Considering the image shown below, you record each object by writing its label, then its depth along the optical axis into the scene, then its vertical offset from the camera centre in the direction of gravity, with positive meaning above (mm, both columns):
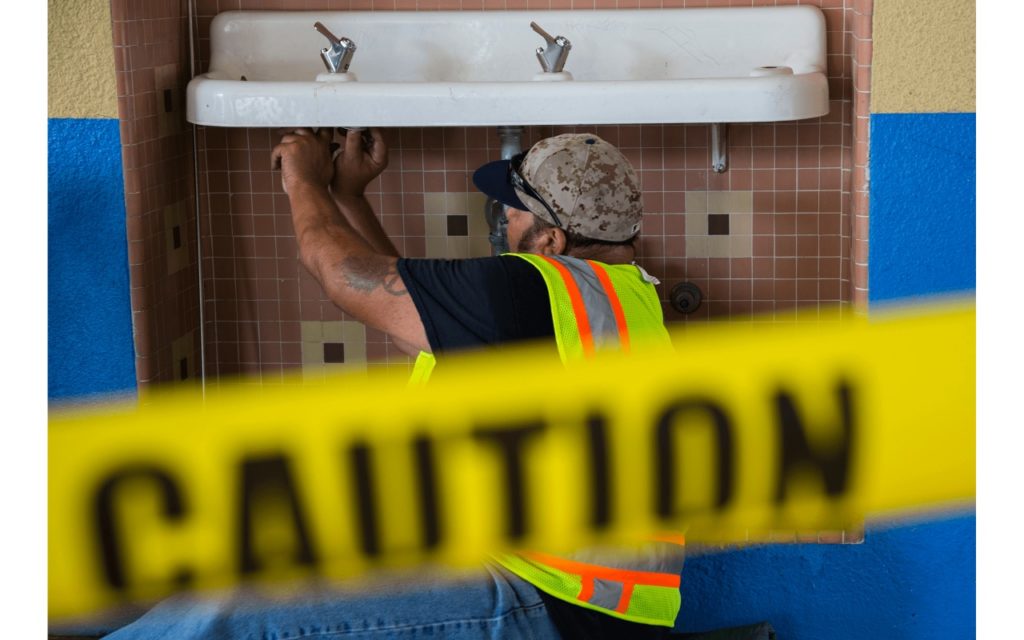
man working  4311 -236
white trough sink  5002 +273
